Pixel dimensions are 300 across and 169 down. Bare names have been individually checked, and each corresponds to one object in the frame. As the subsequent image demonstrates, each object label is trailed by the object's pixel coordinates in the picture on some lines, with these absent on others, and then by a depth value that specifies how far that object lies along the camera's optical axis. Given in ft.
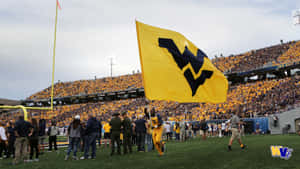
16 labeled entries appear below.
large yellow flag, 25.66
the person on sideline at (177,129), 71.00
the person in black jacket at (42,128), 50.93
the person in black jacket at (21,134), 34.01
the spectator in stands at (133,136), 55.23
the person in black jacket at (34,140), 36.01
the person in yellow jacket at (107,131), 57.47
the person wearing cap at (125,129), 40.46
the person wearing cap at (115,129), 39.09
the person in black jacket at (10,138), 43.51
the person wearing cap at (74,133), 36.29
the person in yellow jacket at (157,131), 33.22
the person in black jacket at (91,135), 37.26
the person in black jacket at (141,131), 44.48
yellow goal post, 61.46
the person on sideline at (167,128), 75.29
